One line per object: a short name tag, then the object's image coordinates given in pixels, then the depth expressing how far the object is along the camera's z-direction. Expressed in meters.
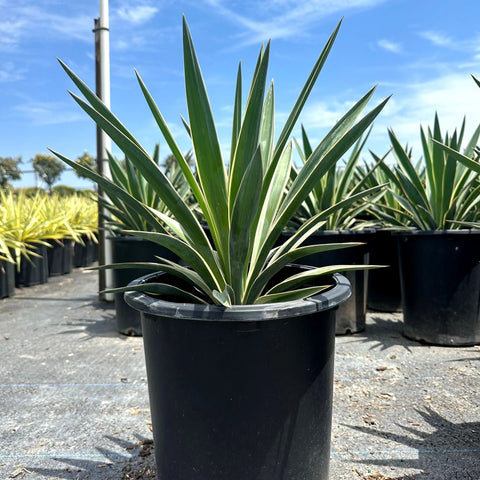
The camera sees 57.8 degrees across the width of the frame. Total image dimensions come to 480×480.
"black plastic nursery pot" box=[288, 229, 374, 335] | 2.68
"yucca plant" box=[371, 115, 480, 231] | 2.60
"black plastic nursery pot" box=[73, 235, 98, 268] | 6.46
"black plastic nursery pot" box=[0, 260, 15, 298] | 4.20
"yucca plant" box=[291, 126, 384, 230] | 2.77
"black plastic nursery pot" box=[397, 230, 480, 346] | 2.49
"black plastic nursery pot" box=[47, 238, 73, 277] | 5.51
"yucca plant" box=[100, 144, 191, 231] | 2.84
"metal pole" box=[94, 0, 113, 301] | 3.69
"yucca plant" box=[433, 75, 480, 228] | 1.58
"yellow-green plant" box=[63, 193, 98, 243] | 6.01
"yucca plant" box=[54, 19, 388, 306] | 1.04
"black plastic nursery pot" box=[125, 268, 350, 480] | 1.01
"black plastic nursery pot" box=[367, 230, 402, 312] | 3.36
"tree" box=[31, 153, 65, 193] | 40.97
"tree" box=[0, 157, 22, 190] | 30.56
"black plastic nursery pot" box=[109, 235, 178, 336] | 2.84
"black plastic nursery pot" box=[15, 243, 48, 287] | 4.84
